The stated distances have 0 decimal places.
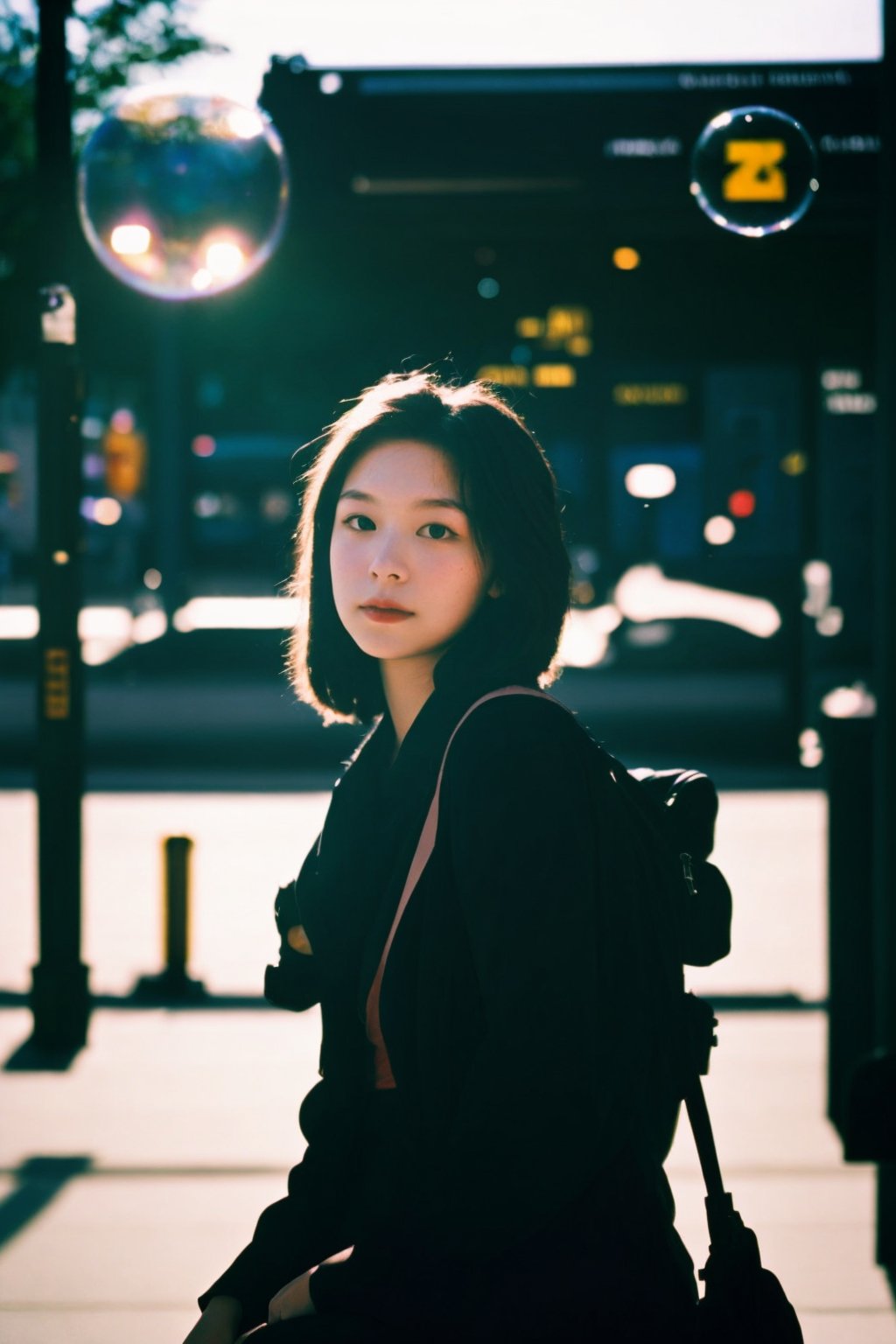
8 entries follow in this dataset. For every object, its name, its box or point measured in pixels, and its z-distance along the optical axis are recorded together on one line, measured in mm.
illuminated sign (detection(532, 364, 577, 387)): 15344
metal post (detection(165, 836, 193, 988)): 6078
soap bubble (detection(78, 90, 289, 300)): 5566
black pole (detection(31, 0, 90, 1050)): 5410
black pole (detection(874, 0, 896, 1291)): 3752
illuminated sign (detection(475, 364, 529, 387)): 14922
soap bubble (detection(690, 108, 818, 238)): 5312
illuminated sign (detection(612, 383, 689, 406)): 16609
